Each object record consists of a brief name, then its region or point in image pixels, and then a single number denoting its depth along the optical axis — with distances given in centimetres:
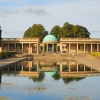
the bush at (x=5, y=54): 4148
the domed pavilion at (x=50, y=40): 6038
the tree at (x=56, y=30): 7670
